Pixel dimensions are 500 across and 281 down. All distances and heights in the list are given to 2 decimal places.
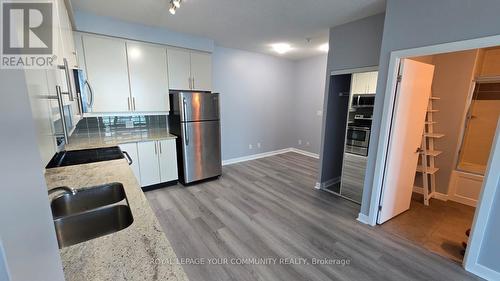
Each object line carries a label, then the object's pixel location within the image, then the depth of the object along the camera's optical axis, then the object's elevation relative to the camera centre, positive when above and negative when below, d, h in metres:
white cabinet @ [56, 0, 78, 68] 1.13 +0.49
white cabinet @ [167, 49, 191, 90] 3.52 +0.60
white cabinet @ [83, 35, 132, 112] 2.92 +0.44
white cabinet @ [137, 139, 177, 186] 3.28 -0.93
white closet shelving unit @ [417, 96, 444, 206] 3.04 -0.64
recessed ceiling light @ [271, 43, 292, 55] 4.24 +1.22
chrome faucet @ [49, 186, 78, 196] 1.11 -0.48
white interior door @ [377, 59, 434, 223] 2.32 -0.32
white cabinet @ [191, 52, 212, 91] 3.75 +0.60
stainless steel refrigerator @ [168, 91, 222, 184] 3.43 -0.47
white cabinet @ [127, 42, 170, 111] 3.22 +0.43
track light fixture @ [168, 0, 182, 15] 2.29 +1.09
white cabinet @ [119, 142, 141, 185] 3.08 -0.75
